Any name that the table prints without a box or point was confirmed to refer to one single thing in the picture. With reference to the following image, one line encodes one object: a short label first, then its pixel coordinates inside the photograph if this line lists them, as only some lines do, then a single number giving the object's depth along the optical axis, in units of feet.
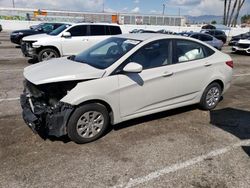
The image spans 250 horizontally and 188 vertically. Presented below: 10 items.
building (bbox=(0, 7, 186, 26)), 132.11
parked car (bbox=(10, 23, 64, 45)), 42.04
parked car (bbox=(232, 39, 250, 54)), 42.89
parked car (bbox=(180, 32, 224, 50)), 43.75
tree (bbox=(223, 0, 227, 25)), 152.35
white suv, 26.27
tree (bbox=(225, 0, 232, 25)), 151.13
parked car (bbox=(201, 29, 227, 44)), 59.79
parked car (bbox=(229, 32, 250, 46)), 55.45
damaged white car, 9.77
